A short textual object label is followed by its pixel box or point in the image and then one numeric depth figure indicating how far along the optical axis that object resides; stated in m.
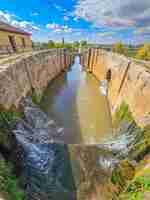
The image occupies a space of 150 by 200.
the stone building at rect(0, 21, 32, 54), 14.39
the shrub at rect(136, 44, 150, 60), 26.55
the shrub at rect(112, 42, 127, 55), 37.41
